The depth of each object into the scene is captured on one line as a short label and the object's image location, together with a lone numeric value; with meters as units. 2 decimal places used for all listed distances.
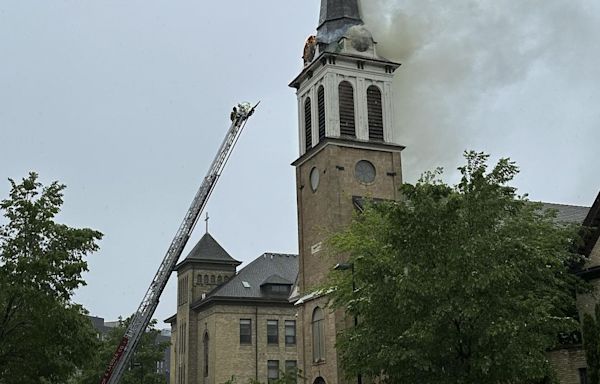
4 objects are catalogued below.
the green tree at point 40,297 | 24.72
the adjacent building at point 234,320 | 65.12
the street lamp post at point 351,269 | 27.65
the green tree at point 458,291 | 22.78
